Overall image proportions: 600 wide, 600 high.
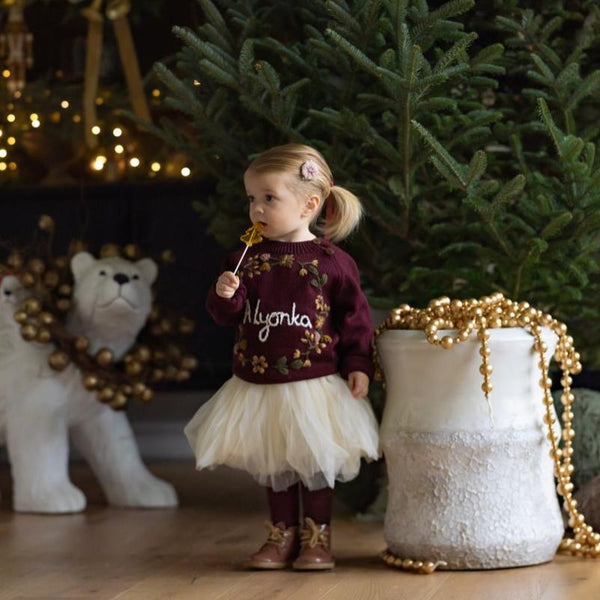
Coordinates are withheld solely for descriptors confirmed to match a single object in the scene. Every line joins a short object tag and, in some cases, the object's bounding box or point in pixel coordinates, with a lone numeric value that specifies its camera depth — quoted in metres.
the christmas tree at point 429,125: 3.50
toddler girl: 3.31
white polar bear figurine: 4.39
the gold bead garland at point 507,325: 3.27
